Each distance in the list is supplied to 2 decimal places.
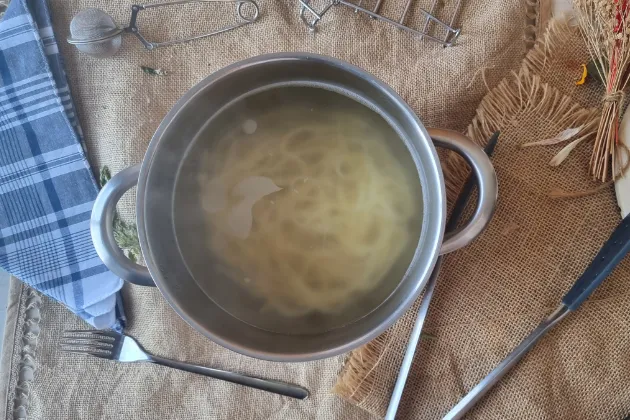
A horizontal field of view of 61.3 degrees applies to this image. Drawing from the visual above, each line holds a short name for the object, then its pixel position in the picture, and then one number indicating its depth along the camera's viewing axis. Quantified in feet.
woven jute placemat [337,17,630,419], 2.02
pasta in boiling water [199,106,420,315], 1.95
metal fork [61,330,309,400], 2.34
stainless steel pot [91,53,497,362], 1.65
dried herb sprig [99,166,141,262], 2.35
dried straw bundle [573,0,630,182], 1.96
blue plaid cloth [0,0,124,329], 2.39
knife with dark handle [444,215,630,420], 1.89
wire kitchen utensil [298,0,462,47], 2.22
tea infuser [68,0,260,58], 2.25
